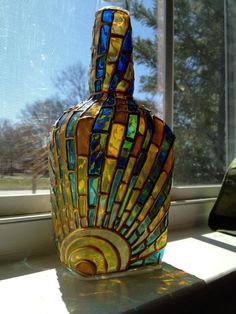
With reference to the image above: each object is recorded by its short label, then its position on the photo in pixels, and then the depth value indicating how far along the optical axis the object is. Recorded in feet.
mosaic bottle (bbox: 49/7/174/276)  1.26
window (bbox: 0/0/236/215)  1.84
